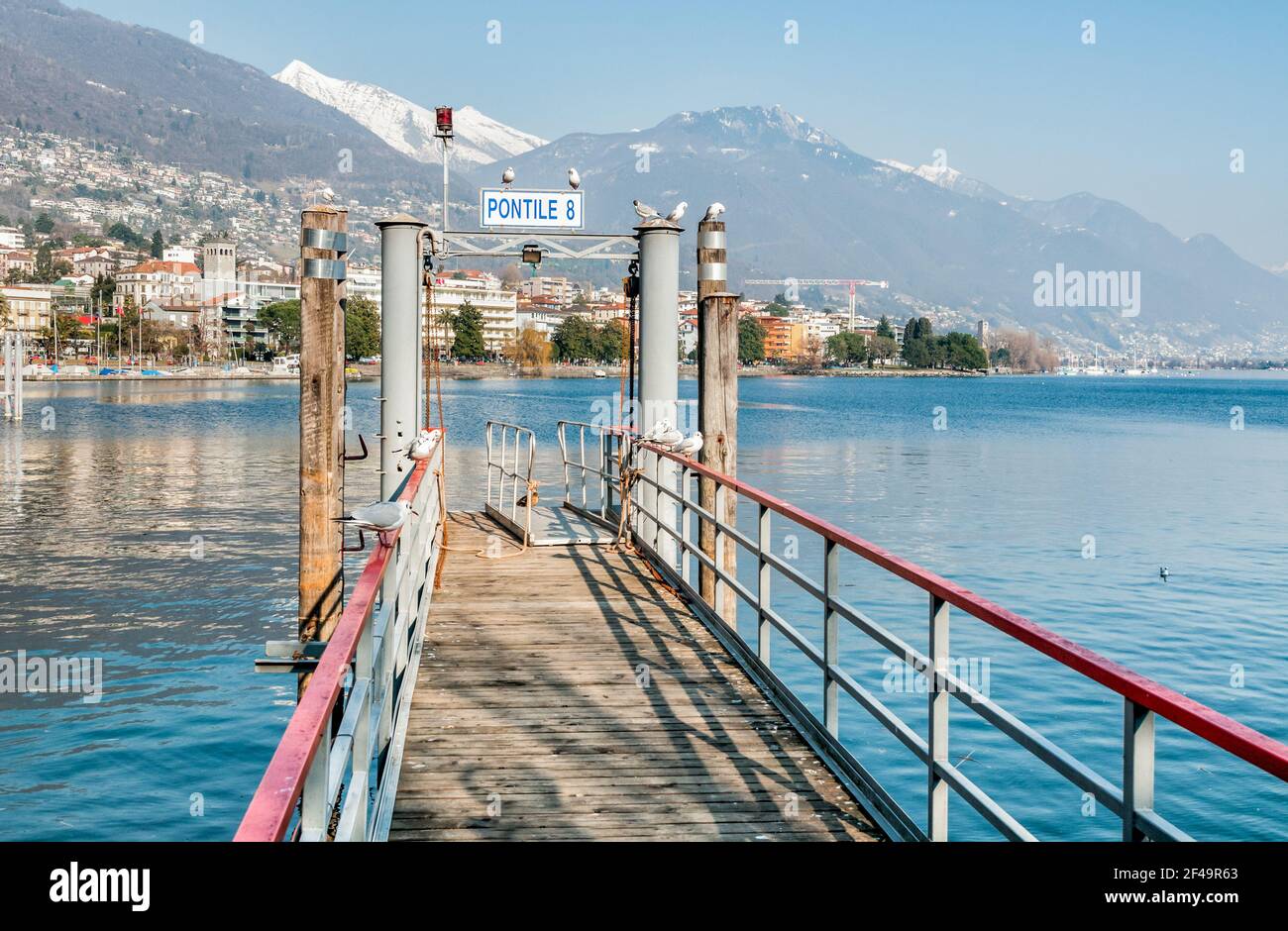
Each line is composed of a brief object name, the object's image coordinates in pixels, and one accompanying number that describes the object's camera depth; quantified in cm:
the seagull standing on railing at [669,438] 1312
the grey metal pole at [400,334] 1515
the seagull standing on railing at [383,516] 727
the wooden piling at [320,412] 1142
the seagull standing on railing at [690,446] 1246
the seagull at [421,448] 1202
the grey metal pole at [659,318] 1496
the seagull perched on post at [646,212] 1458
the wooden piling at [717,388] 1245
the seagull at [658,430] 1326
